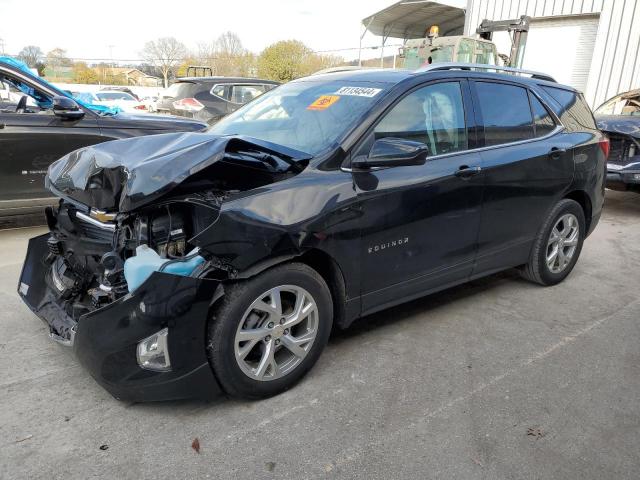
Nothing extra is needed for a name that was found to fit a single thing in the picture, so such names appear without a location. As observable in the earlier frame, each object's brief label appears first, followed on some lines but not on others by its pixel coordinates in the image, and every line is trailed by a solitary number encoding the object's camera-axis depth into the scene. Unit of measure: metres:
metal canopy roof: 23.38
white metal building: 14.64
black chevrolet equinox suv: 2.48
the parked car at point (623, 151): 7.41
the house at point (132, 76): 55.52
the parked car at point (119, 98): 20.40
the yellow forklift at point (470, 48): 12.87
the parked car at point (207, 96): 9.62
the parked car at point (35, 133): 5.41
